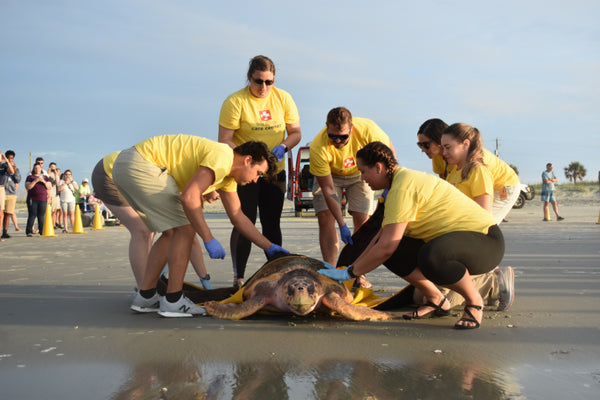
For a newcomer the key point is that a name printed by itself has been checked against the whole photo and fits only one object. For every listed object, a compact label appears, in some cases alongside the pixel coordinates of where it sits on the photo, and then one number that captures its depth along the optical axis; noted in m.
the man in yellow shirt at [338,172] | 4.52
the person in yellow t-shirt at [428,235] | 3.23
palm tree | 70.41
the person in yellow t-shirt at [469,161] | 3.87
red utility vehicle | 19.52
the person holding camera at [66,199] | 13.62
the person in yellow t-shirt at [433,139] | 4.39
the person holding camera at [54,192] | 14.57
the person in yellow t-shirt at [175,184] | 3.63
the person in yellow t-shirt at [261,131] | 4.68
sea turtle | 3.43
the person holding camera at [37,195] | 11.86
